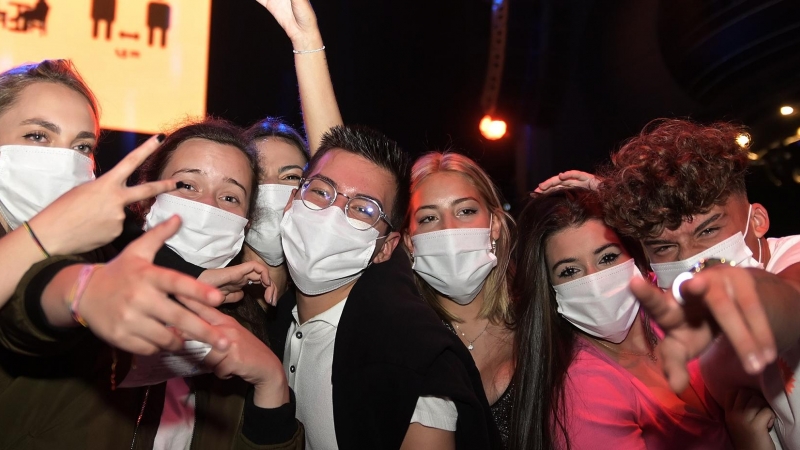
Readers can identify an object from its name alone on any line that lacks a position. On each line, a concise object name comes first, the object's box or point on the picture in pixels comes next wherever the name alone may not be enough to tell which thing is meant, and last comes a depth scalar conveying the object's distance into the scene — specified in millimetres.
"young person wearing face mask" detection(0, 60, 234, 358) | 1188
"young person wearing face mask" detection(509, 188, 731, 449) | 2471
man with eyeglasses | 2027
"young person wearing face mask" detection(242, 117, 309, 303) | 2725
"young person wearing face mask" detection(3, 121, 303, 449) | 1742
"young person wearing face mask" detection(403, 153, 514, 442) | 2717
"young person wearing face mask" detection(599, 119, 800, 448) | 2105
